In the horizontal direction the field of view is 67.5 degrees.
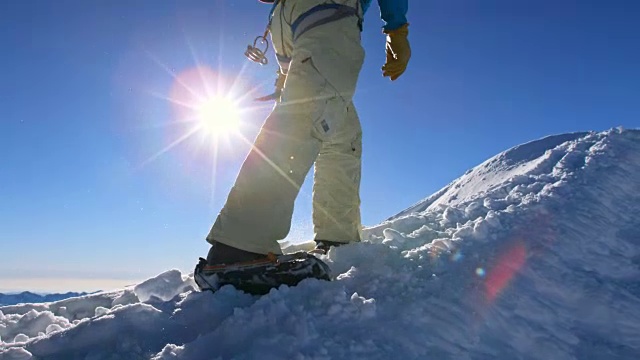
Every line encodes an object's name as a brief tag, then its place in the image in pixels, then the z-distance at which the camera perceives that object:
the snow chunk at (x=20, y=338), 2.04
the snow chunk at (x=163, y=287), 2.70
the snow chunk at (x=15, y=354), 1.67
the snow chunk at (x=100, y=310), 2.35
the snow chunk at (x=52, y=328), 2.23
